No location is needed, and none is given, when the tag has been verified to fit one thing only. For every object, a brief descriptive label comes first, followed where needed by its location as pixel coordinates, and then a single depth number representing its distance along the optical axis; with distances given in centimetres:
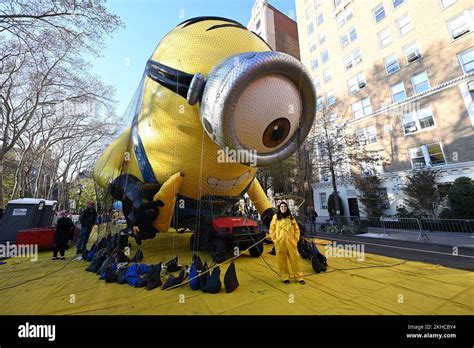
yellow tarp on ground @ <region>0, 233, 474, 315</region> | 295
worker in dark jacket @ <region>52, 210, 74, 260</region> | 682
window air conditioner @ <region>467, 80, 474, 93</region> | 1418
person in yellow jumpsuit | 414
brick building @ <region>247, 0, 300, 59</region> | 4034
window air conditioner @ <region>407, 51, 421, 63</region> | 1751
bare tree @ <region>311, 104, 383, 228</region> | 1719
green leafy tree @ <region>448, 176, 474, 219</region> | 1221
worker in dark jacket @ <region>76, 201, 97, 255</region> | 745
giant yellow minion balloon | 367
